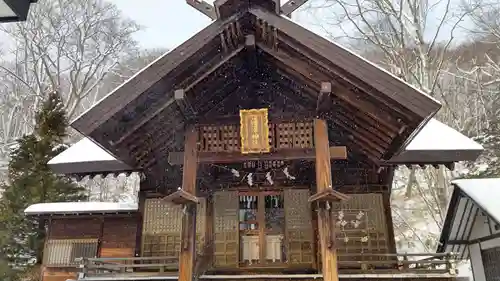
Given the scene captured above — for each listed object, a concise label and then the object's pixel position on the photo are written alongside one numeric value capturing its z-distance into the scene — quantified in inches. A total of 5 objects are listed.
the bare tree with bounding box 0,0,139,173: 1045.8
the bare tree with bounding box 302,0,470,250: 786.2
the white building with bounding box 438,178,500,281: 408.2
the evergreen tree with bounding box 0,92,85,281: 559.5
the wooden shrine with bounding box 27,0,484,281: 279.4
